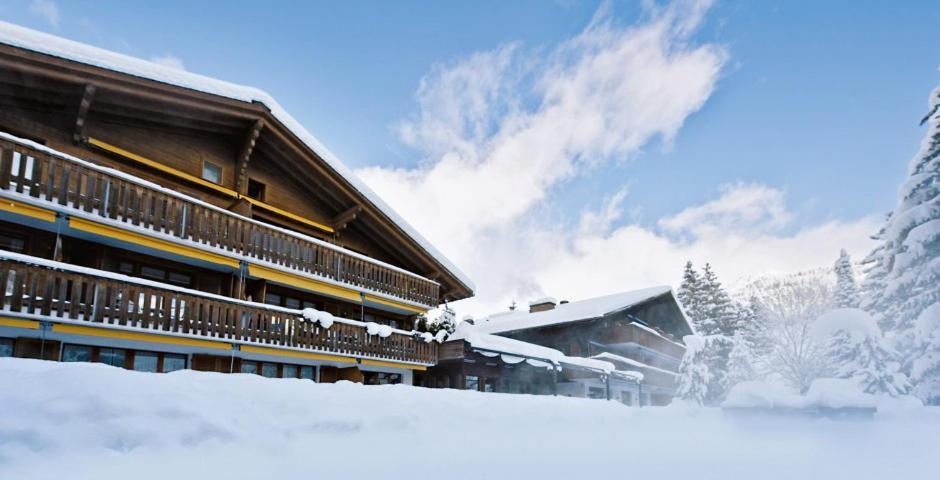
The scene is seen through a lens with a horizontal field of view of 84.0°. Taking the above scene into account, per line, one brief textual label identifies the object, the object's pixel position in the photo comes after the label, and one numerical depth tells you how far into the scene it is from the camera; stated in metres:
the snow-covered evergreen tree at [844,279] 35.09
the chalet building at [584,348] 19.69
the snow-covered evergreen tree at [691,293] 42.86
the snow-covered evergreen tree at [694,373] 25.23
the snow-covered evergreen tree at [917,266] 16.70
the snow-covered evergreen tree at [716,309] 41.28
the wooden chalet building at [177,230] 9.88
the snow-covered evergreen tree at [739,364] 28.73
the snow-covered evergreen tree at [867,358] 18.27
